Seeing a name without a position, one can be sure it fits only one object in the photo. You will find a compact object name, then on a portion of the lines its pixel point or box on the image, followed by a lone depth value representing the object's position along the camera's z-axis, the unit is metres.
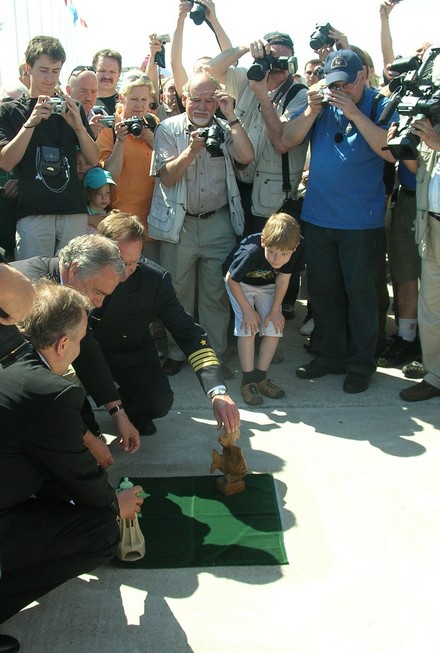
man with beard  4.52
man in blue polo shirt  4.20
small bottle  2.79
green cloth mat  2.83
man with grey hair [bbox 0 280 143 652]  2.27
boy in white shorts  4.29
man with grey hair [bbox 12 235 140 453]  3.08
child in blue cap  4.60
